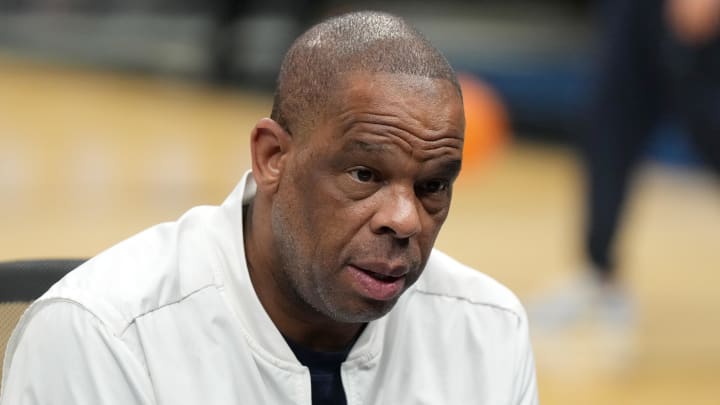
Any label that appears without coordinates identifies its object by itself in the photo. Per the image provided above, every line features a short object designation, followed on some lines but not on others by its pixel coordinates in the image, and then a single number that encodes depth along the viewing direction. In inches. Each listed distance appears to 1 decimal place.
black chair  203.8
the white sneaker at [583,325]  480.1
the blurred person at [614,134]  481.4
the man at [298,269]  183.3
